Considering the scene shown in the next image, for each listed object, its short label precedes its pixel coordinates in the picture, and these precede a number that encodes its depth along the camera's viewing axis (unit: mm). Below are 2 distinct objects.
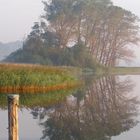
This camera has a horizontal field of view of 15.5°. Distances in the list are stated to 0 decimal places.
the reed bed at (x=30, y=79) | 28328
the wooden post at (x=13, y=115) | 10586
